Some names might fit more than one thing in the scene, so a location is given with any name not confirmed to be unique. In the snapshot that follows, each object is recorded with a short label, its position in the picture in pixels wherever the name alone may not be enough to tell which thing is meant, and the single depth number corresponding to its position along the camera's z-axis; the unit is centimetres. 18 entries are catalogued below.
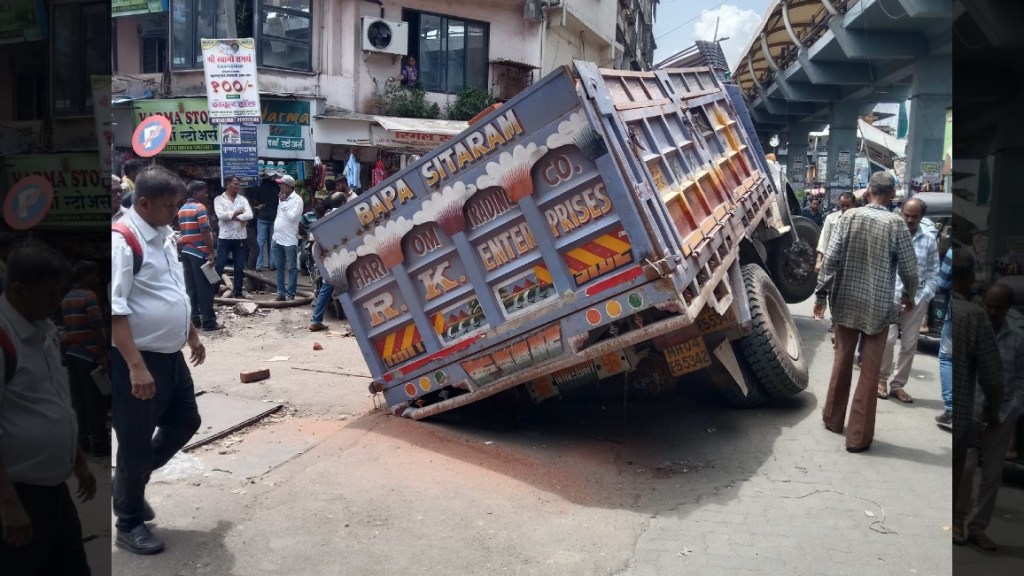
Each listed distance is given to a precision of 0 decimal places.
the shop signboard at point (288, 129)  1373
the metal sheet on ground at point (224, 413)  487
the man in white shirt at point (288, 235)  965
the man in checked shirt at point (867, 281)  470
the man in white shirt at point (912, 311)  516
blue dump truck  395
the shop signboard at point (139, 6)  1214
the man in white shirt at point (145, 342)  307
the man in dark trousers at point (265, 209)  1137
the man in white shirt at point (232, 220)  932
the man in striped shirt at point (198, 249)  783
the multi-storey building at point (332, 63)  1339
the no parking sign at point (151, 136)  1017
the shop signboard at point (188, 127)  1298
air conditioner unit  1443
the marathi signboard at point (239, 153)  1134
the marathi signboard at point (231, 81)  1082
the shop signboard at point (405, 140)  1378
